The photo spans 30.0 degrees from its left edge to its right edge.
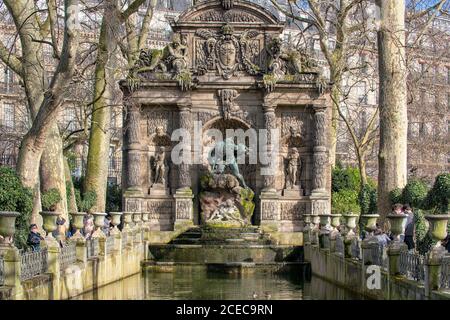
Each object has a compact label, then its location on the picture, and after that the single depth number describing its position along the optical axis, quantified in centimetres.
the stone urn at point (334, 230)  1959
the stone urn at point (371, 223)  1694
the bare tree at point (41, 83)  1731
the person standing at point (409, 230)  1791
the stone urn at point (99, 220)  1886
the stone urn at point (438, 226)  1183
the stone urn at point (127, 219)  2352
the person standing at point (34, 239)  1598
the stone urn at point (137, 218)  2516
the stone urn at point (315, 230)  2272
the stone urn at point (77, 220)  1705
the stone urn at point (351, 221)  1887
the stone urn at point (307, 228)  2438
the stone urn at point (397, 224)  1401
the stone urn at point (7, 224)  1217
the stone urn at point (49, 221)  1467
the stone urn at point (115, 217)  2134
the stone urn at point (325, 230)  2066
